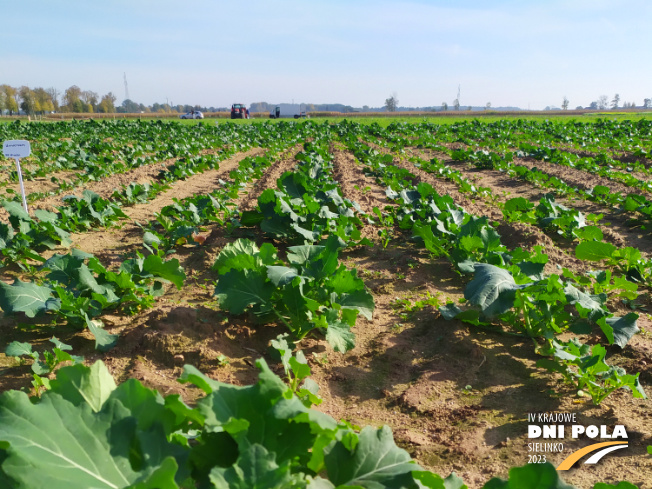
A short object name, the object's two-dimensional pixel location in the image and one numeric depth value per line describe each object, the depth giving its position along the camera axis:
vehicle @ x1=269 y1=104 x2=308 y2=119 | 86.06
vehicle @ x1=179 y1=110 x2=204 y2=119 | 61.78
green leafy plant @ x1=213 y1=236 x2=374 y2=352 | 3.29
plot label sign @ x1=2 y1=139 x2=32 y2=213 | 5.94
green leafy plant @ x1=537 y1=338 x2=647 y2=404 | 2.67
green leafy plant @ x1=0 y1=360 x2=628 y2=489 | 1.30
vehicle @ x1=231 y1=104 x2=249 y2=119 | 58.06
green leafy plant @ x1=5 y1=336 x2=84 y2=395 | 2.72
